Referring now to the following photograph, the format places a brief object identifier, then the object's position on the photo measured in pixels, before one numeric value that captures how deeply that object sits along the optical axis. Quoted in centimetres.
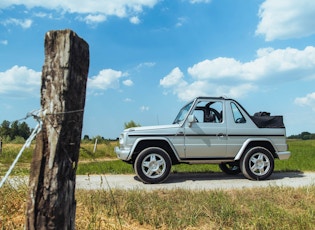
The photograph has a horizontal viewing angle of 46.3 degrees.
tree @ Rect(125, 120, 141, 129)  3633
